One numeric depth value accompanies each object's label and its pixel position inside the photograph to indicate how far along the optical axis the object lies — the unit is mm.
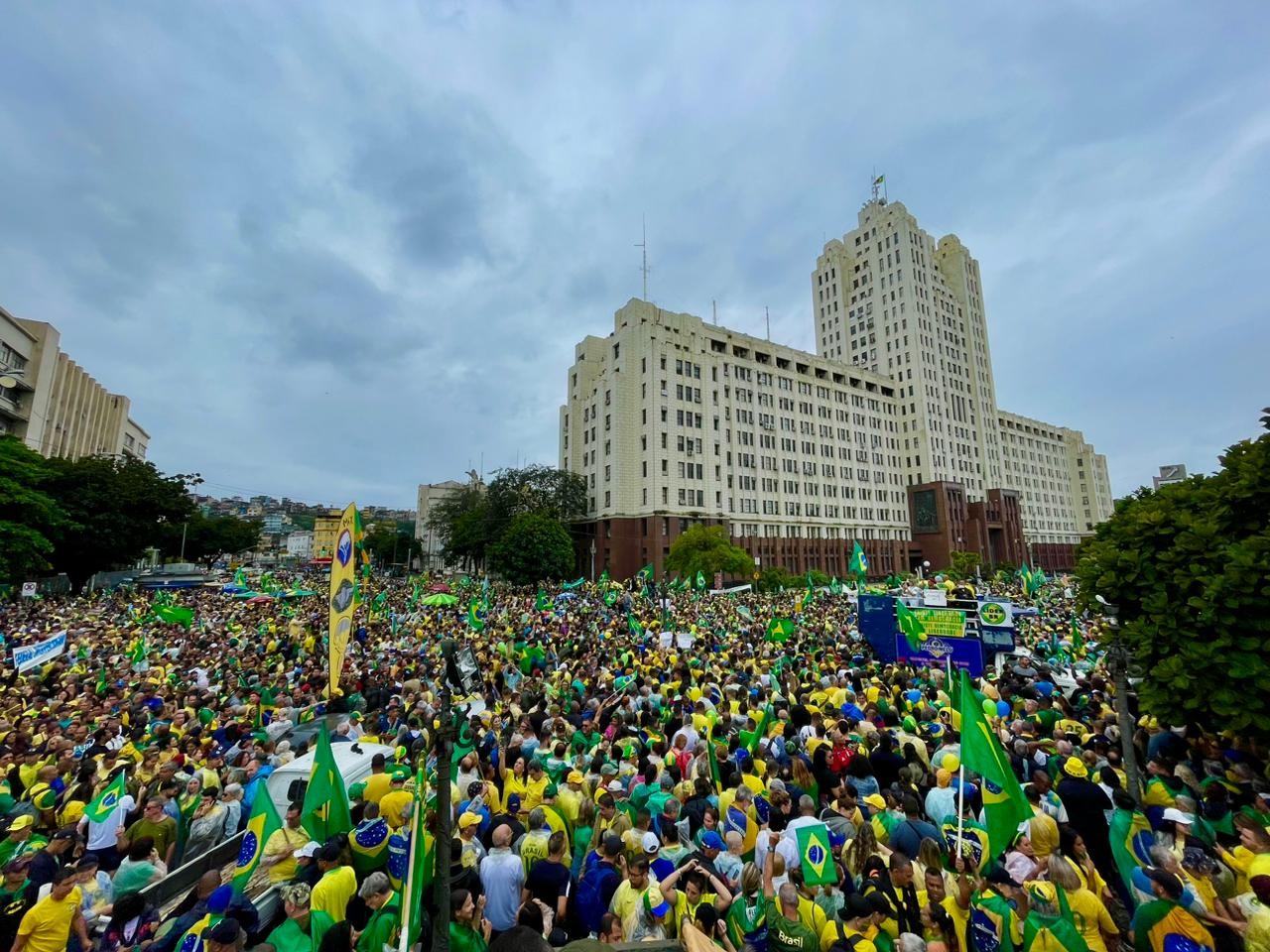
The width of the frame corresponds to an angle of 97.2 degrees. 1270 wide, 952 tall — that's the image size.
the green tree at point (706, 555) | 44375
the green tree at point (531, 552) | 52000
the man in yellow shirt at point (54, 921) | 4559
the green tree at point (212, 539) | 76250
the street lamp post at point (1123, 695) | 7125
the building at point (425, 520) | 142750
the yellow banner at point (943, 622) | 15984
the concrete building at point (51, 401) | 45875
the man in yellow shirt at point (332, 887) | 4613
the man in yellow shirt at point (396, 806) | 6297
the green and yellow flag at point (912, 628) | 16516
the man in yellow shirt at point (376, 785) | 6797
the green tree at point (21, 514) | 28156
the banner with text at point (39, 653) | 12884
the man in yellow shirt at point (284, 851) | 5578
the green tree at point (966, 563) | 62062
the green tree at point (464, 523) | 64188
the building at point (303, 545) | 185588
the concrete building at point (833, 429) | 59688
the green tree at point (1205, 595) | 6883
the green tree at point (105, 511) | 39456
